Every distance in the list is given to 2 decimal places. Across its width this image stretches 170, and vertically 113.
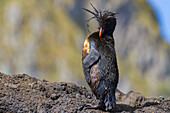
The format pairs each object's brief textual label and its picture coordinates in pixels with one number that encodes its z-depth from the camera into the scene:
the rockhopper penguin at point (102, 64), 19.69
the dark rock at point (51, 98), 19.16
